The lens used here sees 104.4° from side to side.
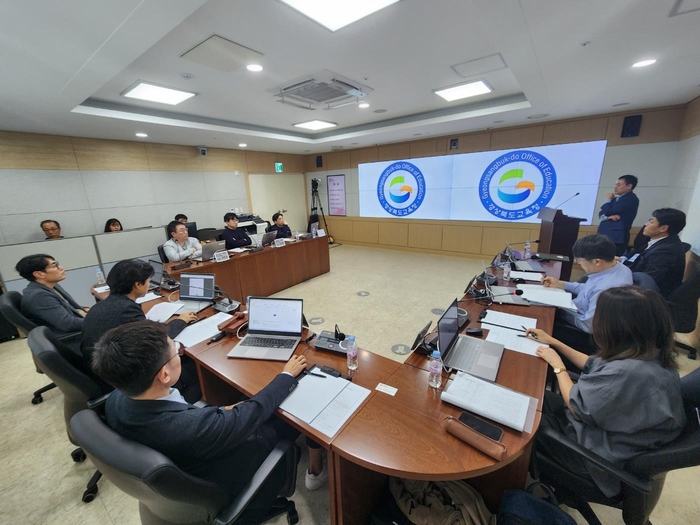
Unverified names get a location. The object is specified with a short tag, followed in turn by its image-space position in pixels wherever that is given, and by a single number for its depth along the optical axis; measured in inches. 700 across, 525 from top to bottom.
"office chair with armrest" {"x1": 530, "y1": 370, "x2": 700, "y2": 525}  36.8
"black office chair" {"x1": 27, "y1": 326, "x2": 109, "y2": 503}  54.2
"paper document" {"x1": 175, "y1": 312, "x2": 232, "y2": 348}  74.8
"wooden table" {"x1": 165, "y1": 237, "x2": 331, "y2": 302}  146.3
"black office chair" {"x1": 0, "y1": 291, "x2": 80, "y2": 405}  75.4
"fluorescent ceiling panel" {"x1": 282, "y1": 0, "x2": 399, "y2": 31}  68.6
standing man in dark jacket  148.0
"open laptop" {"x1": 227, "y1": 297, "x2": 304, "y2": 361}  70.0
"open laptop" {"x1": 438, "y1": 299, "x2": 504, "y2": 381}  55.3
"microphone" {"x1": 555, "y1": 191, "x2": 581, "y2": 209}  190.1
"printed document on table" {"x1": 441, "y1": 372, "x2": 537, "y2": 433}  44.1
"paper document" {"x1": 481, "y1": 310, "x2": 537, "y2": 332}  73.4
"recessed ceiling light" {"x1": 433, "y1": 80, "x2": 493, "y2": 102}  131.9
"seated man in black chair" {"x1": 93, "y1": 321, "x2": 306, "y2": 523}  35.6
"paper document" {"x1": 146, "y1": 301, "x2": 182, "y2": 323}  87.7
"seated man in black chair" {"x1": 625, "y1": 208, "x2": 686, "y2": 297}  94.5
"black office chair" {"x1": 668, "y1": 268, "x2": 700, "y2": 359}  90.6
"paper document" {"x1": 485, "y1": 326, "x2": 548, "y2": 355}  63.2
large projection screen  189.5
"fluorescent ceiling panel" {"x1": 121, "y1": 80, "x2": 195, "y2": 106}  117.3
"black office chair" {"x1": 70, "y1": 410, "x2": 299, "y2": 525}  29.8
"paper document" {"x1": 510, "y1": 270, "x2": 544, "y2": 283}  105.7
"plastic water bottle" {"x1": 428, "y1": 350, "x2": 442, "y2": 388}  53.0
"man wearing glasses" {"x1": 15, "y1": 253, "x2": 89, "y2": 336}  79.5
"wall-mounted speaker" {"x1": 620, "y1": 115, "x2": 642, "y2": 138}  165.3
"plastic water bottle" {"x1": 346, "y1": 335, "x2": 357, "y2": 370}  58.2
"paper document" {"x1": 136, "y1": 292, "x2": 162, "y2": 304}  102.2
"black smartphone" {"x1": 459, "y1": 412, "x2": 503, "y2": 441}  41.6
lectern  138.9
